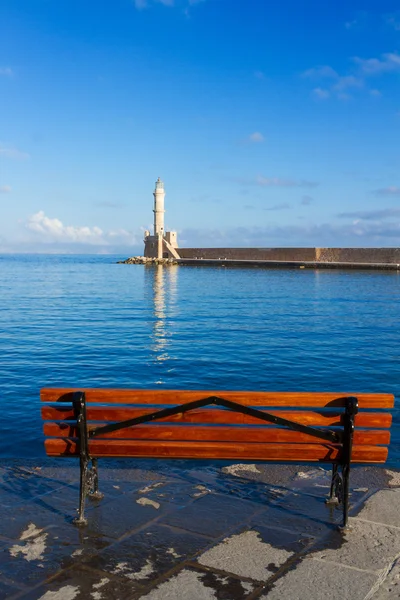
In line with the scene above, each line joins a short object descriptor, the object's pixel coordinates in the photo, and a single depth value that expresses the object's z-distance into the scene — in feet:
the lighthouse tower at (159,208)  331.57
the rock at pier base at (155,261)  336.49
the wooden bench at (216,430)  14.42
